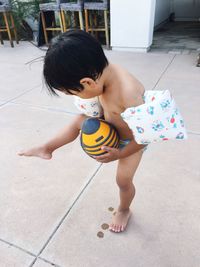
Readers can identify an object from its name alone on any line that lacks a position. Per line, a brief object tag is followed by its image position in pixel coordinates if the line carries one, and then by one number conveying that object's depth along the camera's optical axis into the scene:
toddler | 0.85
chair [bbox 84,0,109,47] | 4.14
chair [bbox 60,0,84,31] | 4.25
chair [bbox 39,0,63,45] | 4.47
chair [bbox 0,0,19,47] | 4.63
